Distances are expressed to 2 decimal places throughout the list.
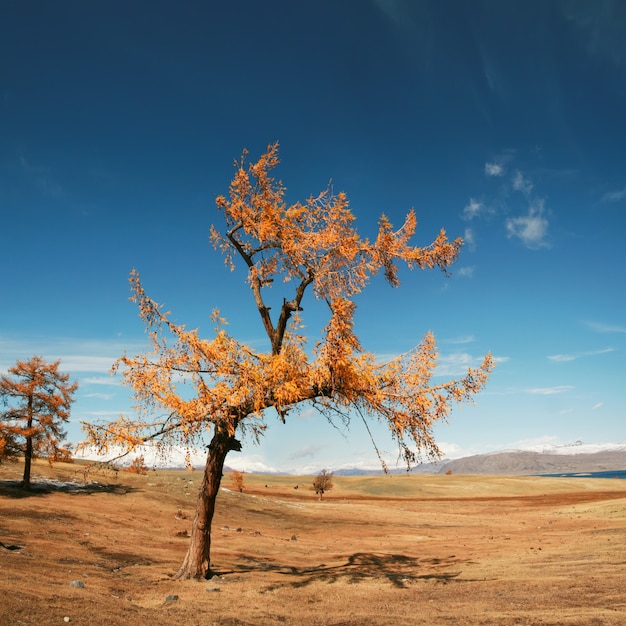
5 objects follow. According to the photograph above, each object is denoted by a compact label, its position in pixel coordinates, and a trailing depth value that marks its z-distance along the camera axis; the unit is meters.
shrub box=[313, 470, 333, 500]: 71.12
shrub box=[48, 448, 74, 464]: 36.28
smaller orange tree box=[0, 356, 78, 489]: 36.09
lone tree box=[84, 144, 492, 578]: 12.92
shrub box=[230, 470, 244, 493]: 65.06
